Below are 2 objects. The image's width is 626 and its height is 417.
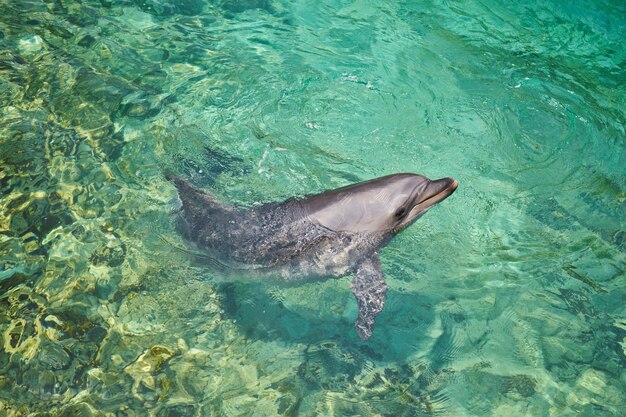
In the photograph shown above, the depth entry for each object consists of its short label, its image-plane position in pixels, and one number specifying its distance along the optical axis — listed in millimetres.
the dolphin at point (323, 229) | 5910
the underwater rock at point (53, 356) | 5172
